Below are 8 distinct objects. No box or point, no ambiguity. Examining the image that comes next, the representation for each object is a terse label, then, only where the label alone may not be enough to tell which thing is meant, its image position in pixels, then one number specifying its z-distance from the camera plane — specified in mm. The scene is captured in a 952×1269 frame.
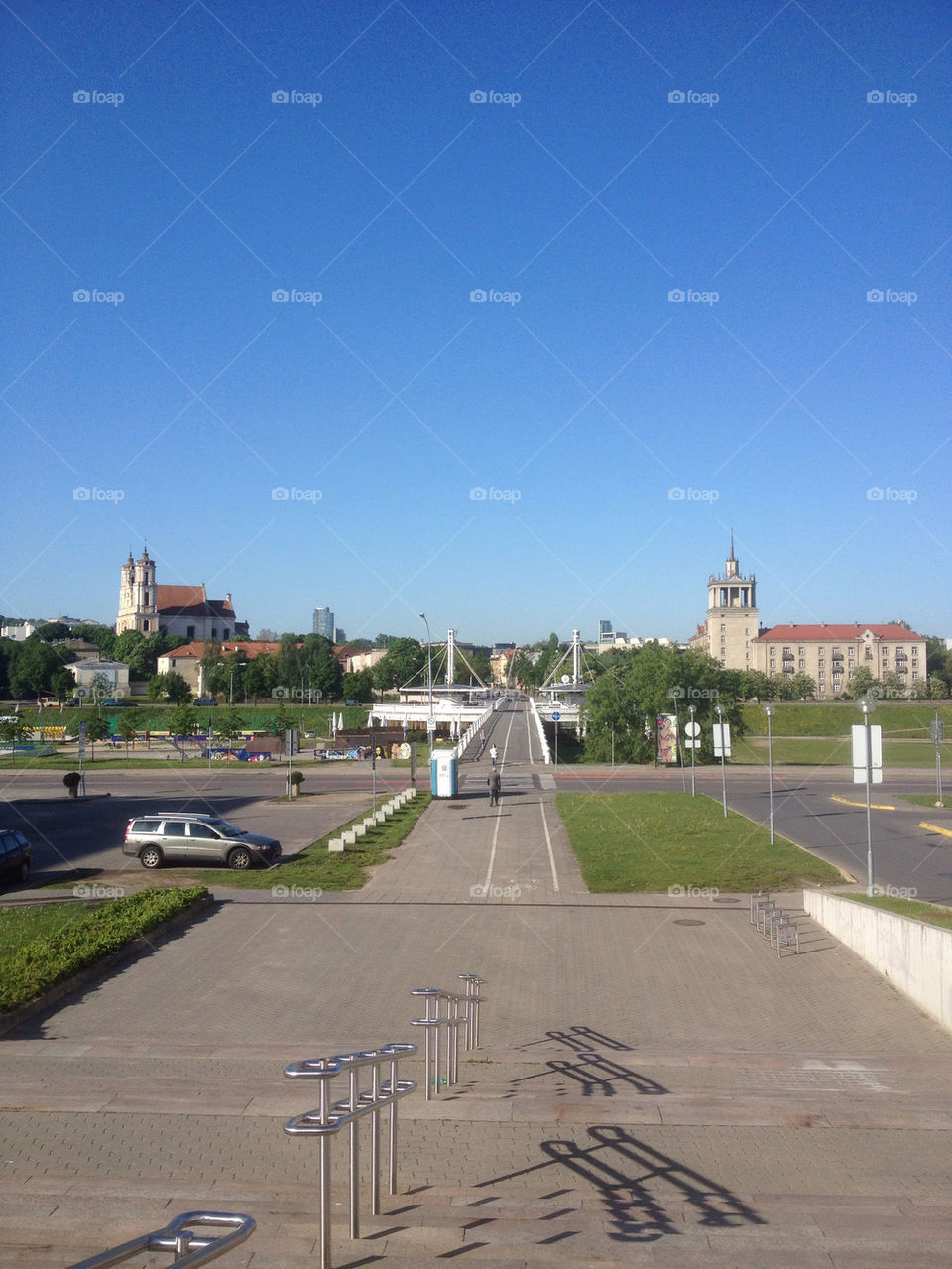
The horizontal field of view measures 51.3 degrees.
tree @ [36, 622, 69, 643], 145625
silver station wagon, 21172
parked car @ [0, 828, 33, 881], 19781
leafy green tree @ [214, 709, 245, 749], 59094
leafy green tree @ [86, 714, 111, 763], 57219
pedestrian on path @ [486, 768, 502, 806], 31125
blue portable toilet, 32688
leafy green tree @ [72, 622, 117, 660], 147375
